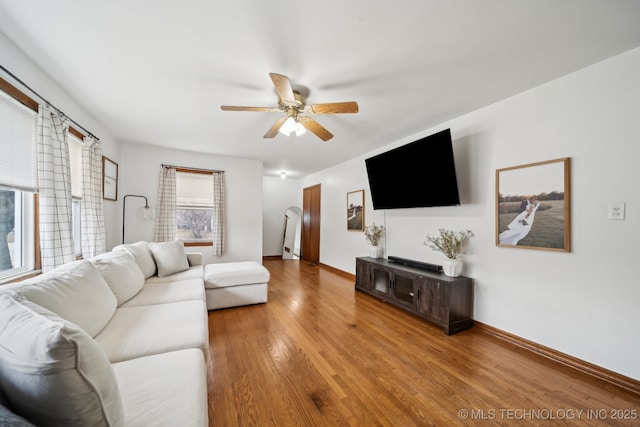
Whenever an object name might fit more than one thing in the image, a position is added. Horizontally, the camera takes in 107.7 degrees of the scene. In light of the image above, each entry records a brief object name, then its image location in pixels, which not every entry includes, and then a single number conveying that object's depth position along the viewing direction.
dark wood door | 6.10
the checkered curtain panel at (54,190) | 1.90
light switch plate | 1.77
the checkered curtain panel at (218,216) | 4.62
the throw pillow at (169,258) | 2.87
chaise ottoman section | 2.92
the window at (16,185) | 1.69
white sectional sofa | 0.63
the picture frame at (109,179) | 3.35
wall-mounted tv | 2.66
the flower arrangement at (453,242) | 2.72
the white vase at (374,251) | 3.86
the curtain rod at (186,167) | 4.28
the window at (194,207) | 4.50
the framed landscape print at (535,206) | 2.04
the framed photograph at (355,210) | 4.48
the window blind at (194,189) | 4.50
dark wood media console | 2.50
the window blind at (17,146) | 1.68
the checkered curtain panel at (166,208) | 4.18
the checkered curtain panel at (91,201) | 2.63
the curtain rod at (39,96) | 1.64
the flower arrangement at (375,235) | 3.95
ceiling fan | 1.87
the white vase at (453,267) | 2.65
